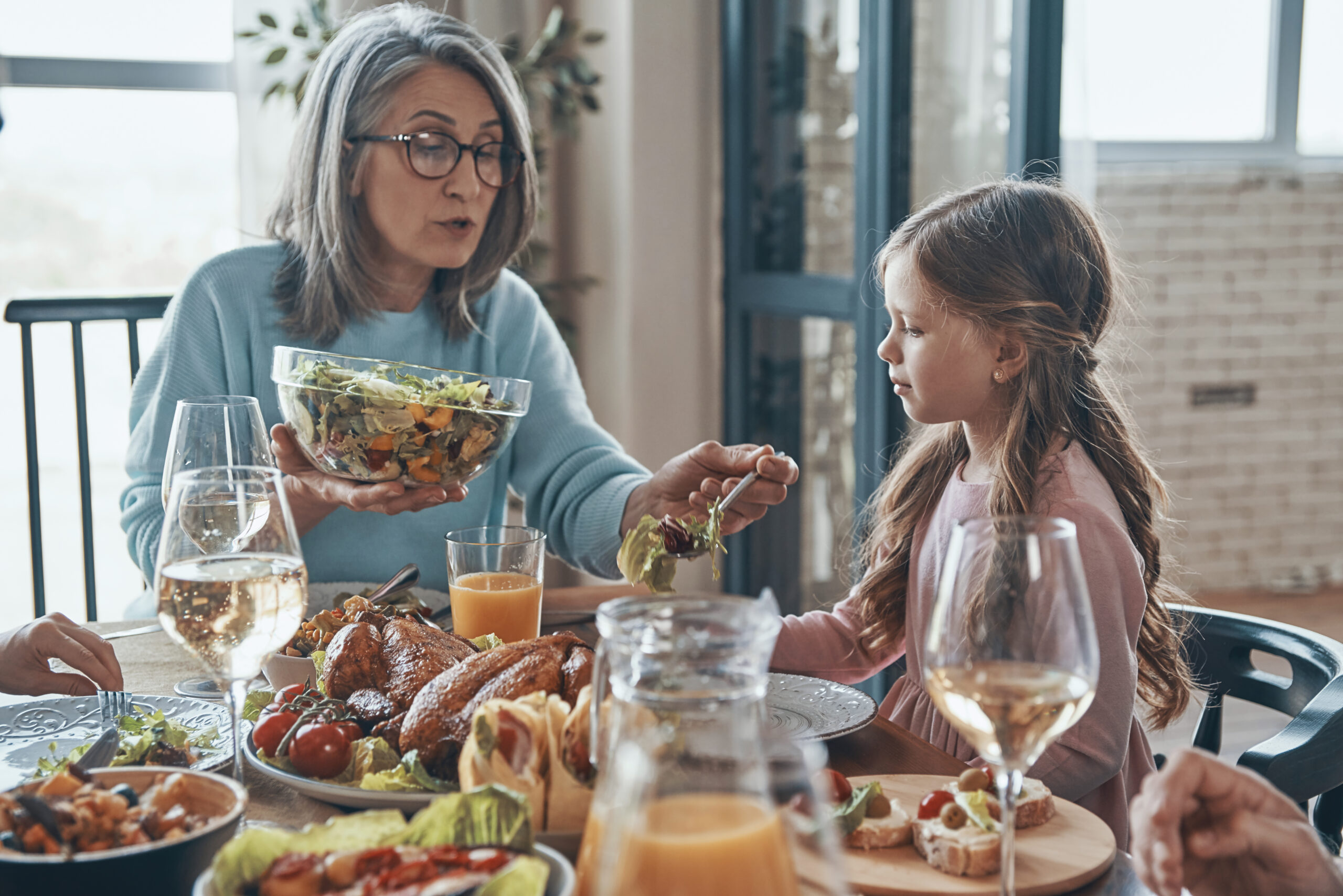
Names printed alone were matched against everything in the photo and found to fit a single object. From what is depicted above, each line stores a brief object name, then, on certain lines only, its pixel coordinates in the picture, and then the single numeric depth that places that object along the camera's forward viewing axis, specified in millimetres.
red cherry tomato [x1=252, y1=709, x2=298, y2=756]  911
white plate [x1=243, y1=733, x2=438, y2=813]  801
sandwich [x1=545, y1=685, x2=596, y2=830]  740
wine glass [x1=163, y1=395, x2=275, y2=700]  1137
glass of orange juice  1227
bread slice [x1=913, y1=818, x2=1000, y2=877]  757
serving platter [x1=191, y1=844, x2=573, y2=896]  582
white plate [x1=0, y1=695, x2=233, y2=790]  949
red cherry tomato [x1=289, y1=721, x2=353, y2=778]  861
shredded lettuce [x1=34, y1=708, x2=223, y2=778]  895
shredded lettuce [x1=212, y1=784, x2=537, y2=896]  593
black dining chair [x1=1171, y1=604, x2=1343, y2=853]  1051
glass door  2689
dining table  841
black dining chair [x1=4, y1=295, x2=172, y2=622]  1936
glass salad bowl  1252
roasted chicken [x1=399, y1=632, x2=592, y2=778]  834
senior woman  1817
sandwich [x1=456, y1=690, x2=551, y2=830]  726
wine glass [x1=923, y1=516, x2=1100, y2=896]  662
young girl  1420
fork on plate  1015
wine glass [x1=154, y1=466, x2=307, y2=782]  768
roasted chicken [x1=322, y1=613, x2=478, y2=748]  928
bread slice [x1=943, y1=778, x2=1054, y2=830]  816
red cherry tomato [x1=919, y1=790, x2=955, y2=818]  816
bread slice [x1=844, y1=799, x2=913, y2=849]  792
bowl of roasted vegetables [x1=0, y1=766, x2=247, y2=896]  610
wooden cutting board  743
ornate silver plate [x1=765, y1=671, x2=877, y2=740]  1015
